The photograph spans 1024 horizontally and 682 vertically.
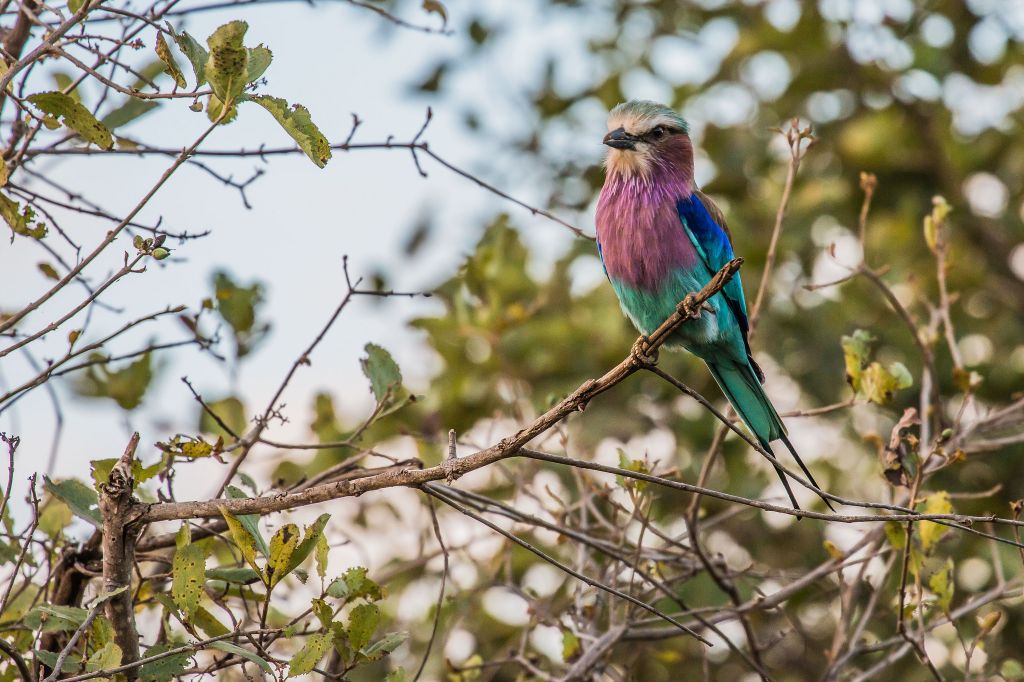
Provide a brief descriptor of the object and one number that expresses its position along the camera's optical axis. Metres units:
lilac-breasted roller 7.23
